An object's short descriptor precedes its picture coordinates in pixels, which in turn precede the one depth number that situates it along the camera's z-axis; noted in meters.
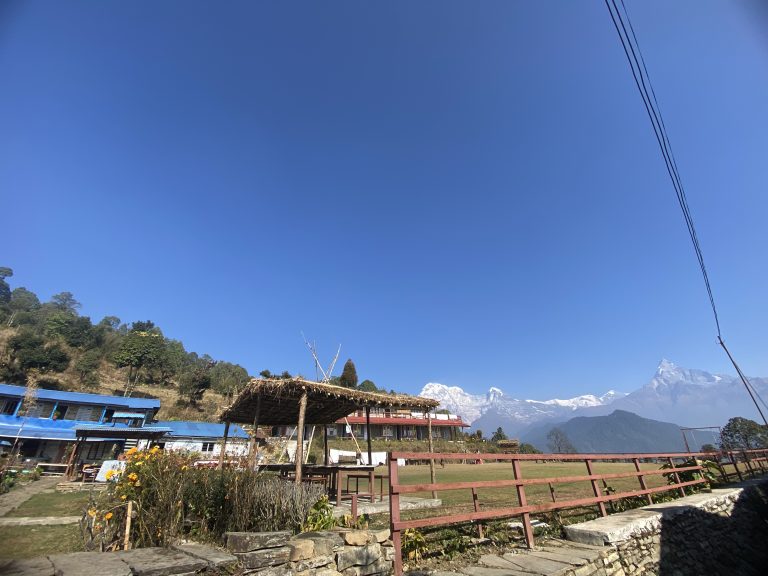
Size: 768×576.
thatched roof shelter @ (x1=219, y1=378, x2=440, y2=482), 9.65
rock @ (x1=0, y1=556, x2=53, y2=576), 2.61
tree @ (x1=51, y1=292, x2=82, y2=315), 102.59
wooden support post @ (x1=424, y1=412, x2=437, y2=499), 12.74
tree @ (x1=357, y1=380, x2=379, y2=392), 52.98
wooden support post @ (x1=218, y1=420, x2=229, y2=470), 5.59
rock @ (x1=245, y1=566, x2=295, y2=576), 3.87
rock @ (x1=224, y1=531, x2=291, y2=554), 3.95
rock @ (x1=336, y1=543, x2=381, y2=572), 4.51
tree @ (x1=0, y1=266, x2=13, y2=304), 99.31
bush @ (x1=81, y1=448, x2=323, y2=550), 4.55
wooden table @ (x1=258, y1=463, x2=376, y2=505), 10.00
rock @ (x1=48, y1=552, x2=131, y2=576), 2.78
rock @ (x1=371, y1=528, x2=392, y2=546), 4.97
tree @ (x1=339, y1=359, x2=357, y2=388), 52.38
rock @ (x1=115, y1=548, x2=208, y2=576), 3.06
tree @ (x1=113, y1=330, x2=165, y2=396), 52.22
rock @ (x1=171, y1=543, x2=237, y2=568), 3.55
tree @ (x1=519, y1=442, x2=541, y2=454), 45.72
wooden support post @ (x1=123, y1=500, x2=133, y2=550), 4.27
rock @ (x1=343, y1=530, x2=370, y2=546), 4.66
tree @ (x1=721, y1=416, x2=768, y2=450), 39.97
